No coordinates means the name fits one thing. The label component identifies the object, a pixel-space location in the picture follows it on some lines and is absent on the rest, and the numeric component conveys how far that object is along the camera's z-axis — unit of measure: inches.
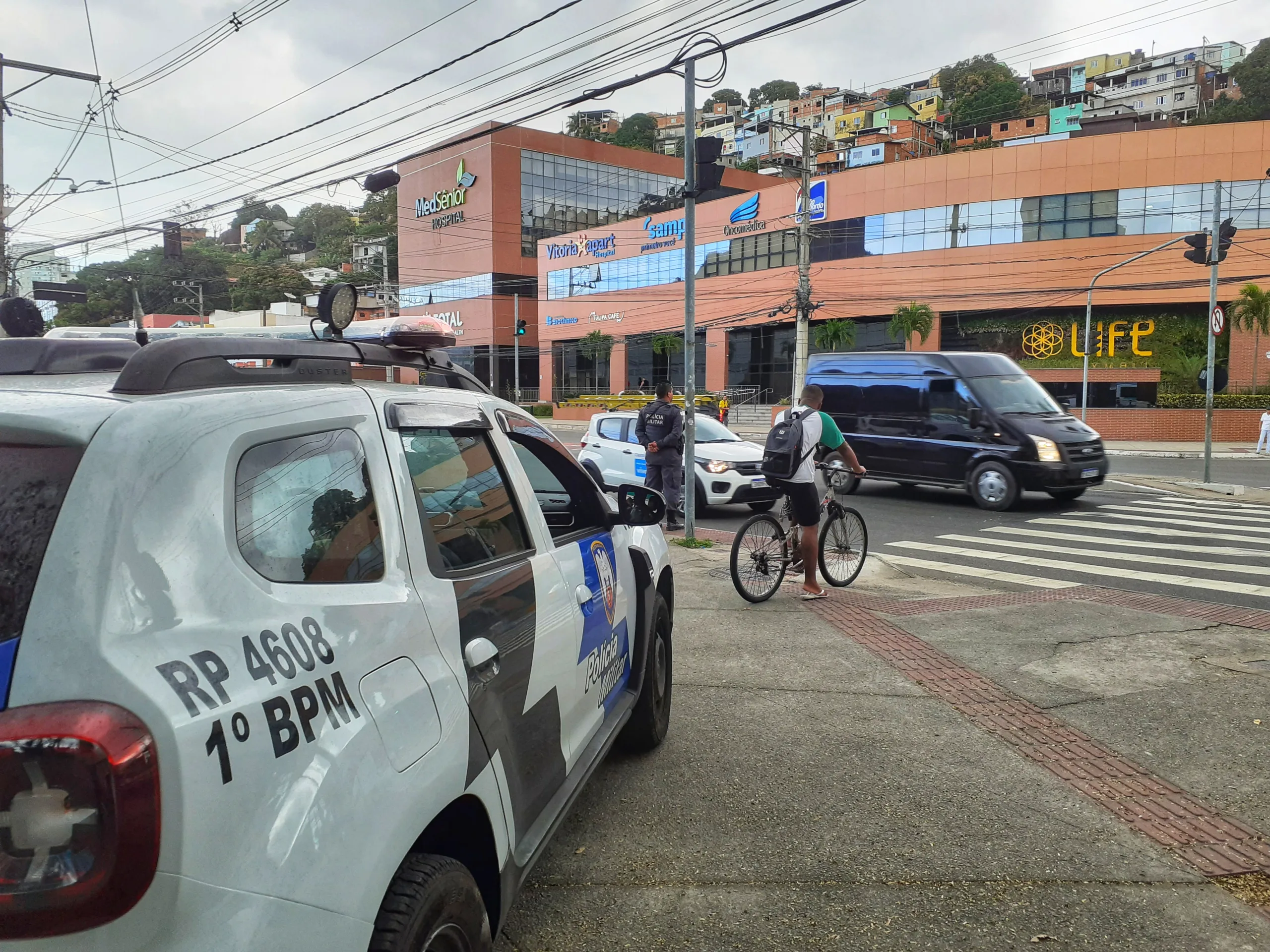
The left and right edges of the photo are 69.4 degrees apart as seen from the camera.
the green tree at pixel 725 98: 6328.7
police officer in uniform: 465.4
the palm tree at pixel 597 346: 2375.7
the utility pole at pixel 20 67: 800.3
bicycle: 295.9
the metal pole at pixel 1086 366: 1199.6
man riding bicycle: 290.0
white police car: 52.1
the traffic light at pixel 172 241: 747.4
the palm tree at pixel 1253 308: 1348.4
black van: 531.8
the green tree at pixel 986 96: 4379.9
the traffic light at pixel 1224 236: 687.1
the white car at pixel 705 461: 524.1
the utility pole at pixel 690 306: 423.2
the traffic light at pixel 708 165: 420.2
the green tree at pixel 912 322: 1582.2
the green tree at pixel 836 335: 1688.0
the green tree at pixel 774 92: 6392.7
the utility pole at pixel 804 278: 1142.3
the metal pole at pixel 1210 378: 656.4
